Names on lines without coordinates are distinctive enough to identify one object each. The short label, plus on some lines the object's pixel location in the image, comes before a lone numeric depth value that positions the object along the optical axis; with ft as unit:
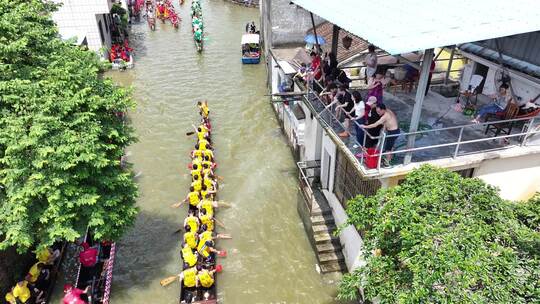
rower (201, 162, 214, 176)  52.08
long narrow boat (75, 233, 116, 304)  37.81
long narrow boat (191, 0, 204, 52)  108.58
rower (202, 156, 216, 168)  53.78
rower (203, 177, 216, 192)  50.31
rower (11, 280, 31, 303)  35.58
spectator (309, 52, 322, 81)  44.21
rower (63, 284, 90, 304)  35.19
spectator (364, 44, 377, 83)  43.42
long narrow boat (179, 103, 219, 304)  37.19
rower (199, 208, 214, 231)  44.78
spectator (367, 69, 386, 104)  34.26
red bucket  28.12
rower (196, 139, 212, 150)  57.45
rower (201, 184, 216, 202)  48.85
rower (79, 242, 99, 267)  39.21
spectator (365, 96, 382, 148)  30.37
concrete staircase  40.88
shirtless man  28.63
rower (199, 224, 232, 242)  41.93
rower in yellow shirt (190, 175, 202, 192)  49.85
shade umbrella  50.62
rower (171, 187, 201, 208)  48.01
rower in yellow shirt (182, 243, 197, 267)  39.27
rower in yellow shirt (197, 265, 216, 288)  37.81
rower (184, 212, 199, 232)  44.04
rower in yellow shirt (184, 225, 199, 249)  41.63
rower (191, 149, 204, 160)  55.31
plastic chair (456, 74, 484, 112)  39.66
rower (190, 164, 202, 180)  51.57
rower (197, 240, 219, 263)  40.47
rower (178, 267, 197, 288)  37.58
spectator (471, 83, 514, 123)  34.19
